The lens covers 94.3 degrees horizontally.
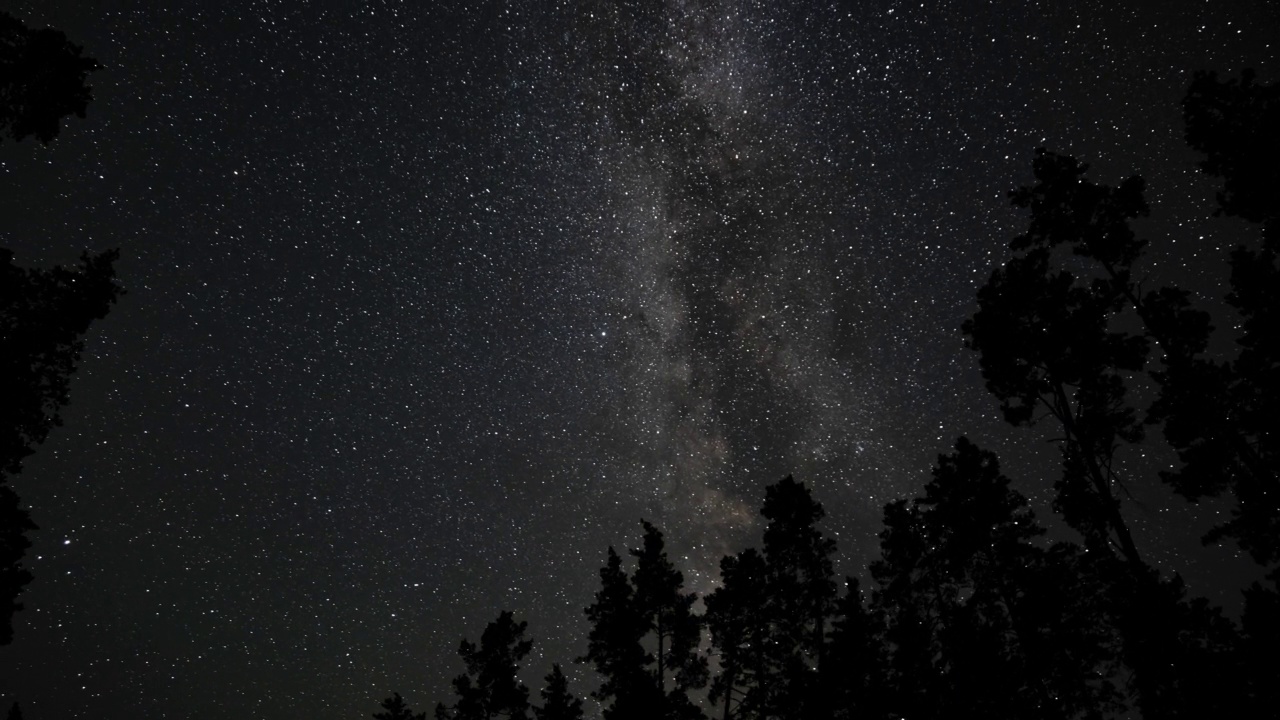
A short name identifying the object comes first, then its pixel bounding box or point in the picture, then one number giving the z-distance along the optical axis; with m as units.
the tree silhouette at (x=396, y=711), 28.59
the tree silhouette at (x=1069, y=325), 12.75
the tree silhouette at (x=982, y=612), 15.76
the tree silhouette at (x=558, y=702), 23.70
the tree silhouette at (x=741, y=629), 19.78
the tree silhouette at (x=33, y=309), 8.69
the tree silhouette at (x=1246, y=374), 12.65
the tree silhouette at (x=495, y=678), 25.38
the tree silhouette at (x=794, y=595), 18.64
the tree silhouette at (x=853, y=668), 17.31
